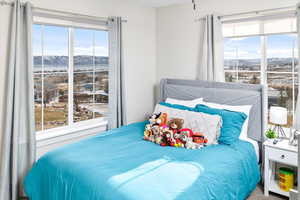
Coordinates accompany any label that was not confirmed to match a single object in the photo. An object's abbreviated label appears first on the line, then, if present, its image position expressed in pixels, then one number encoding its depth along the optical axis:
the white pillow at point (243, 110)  3.08
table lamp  2.84
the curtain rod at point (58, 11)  2.57
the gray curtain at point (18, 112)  2.61
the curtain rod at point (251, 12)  2.96
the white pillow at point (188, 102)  3.52
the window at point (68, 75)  3.06
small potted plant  2.99
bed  1.86
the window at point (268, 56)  3.07
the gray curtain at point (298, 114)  2.76
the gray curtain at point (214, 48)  3.49
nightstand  2.65
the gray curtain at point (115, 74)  3.54
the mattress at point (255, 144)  2.97
